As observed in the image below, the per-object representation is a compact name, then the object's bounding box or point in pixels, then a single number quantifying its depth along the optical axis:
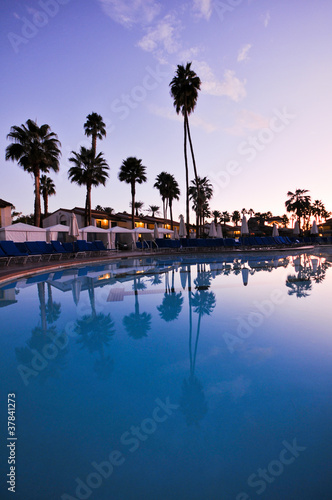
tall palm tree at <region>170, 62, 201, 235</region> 26.25
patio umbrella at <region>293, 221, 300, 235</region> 33.71
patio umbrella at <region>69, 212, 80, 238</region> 16.91
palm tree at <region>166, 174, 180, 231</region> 41.75
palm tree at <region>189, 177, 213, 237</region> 45.87
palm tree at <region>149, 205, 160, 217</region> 74.81
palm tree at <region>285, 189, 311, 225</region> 58.81
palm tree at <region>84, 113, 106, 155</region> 28.55
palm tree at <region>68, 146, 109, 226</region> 26.58
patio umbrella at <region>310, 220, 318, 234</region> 35.54
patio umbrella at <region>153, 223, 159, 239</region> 24.30
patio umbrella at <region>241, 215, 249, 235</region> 25.47
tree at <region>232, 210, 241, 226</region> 84.94
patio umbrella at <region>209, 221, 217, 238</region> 26.61
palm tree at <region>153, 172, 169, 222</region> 41.81
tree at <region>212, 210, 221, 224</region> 78.12
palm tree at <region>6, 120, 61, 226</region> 22.33
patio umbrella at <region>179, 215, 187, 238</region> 25.23
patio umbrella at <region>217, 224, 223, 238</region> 27.86
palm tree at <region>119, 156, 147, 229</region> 31.73
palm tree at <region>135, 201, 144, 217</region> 68.95
